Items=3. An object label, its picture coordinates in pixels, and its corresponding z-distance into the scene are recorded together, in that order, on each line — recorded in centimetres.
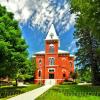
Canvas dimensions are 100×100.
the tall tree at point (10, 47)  961
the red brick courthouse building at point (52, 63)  2751
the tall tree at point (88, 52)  1922
